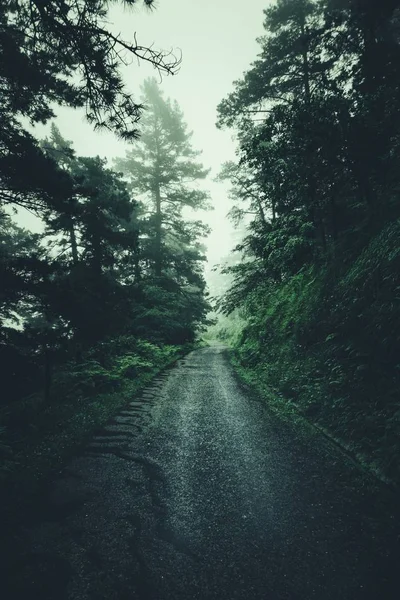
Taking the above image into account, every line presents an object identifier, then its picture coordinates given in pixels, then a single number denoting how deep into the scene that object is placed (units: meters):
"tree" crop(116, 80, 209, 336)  20.64
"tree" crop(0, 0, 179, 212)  3.87
